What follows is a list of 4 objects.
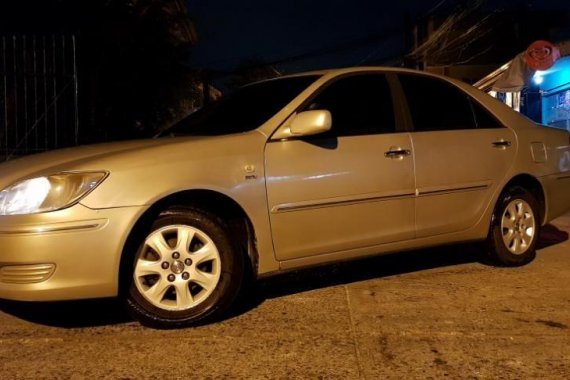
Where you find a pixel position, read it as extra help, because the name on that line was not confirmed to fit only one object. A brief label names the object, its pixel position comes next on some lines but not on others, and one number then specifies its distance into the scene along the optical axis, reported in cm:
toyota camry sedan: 363
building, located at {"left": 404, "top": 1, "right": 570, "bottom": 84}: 2477
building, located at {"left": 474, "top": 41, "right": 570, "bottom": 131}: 1179
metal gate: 844
